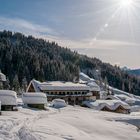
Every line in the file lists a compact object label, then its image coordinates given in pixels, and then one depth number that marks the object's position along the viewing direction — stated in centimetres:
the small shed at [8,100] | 2756
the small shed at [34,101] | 3213
